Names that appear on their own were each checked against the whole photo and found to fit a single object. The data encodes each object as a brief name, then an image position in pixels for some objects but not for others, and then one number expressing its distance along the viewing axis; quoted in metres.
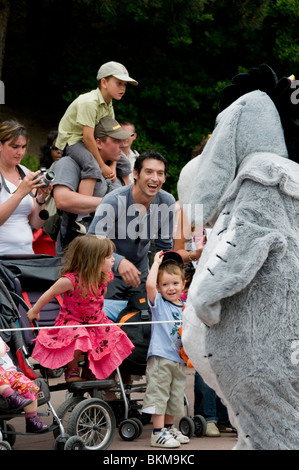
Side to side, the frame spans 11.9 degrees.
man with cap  11.08
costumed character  5.93
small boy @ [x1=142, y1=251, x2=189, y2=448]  9.89
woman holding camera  10.28
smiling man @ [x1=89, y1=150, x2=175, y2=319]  10.43
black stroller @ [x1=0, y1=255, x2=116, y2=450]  9.05
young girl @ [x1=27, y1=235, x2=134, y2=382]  9.29
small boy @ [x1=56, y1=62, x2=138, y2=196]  11.33
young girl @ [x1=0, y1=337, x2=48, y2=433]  8.52
